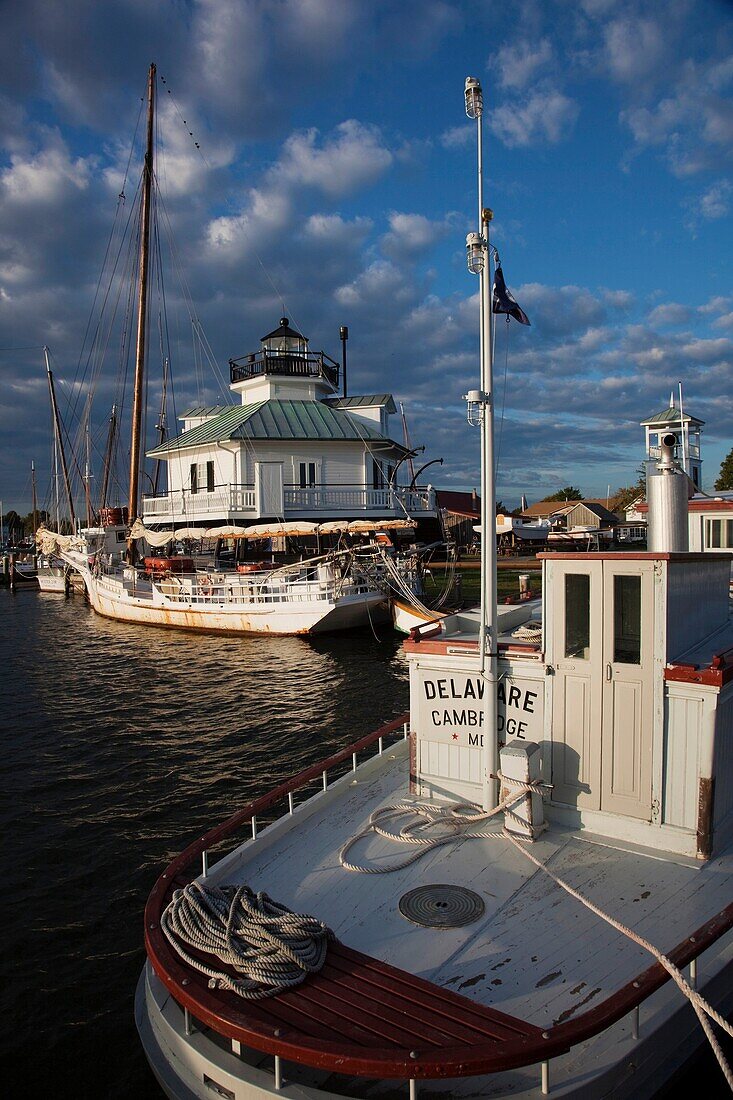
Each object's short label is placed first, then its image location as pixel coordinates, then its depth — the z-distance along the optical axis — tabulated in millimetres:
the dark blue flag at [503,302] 7742
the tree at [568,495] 124738
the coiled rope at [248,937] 5160
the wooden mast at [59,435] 61719
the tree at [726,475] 68625
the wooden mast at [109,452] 70188
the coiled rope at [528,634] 8562
